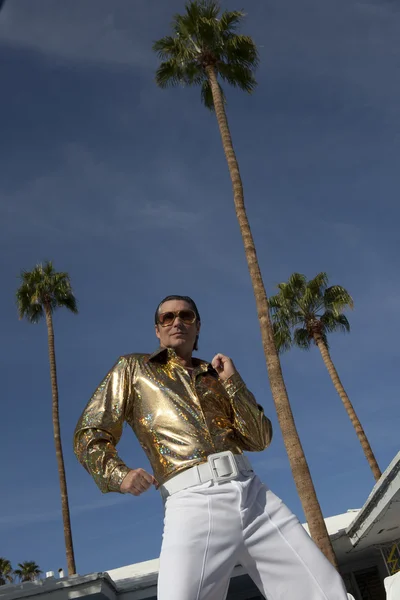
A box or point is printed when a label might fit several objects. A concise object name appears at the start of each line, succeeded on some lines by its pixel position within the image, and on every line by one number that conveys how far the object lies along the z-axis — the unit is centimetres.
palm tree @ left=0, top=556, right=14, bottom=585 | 4309
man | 210
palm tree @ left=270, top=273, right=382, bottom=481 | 2388
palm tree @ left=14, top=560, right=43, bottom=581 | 4512
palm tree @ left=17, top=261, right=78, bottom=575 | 2402
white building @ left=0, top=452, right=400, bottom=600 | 1123
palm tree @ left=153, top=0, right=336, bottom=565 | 1338
